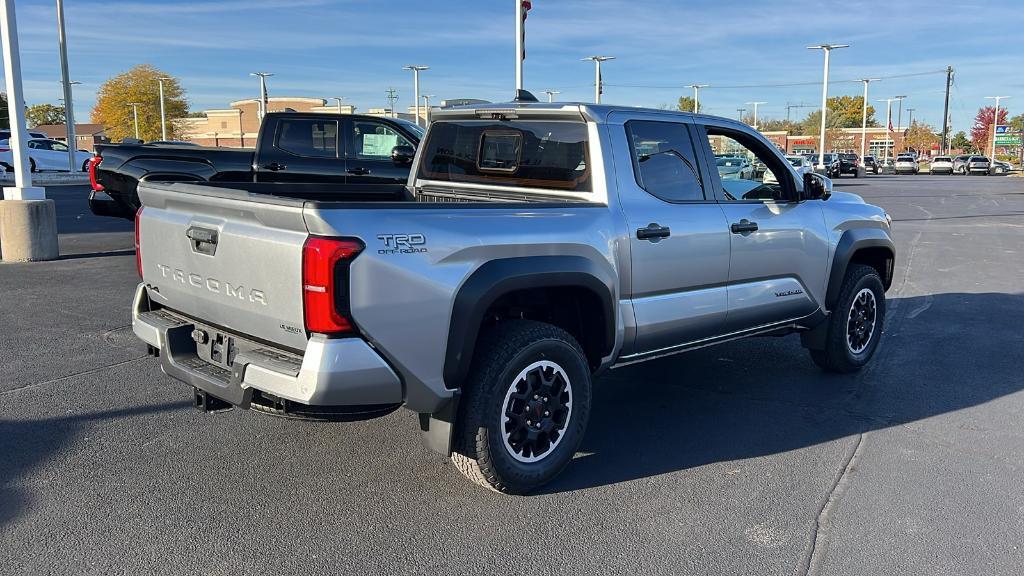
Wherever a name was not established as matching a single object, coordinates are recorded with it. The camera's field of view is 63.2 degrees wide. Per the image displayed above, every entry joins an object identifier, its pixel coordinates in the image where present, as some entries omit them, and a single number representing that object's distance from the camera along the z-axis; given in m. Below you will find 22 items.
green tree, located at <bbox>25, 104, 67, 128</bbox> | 127.50
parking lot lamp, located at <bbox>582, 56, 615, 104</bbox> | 45.12
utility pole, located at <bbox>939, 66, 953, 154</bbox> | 88.88
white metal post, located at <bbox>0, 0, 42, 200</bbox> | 10.48
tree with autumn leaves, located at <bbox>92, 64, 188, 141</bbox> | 82.88
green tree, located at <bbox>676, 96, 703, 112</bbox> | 93.38
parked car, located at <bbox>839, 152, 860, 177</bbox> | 52.09
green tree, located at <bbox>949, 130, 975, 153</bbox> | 114.66
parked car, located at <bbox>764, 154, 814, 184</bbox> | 39.67
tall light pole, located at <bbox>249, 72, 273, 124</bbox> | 62.14
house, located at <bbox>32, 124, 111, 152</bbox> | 105.19
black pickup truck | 11.82
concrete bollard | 10.80
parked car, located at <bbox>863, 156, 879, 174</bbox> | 67.94
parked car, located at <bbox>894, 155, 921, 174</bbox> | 63.31
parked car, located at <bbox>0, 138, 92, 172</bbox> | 31.48
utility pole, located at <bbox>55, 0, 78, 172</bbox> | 29.00
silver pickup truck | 3.36
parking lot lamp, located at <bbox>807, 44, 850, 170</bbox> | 49.62
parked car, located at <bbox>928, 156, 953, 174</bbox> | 62.84
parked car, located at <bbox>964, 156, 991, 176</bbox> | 61.81
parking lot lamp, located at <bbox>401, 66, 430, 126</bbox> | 65.88
